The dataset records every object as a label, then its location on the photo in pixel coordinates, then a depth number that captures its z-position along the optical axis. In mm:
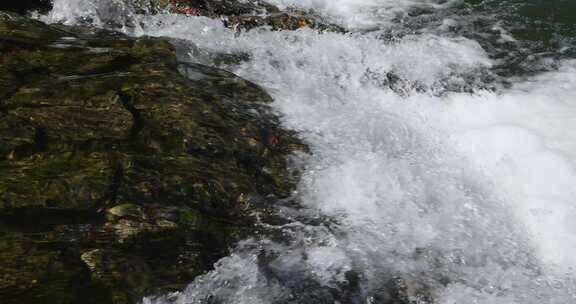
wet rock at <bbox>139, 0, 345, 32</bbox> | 8570
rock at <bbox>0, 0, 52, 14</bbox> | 7314
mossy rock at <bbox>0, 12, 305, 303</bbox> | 3826
